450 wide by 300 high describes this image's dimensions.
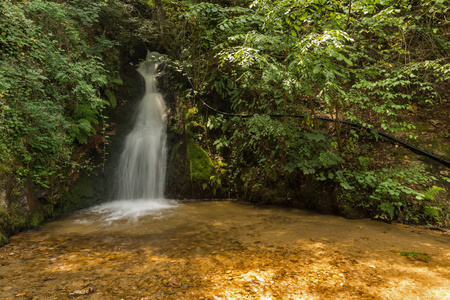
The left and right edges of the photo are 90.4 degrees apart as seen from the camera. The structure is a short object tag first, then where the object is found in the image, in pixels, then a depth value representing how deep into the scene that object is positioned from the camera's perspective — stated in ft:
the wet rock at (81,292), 7.12
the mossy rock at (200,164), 21.93
